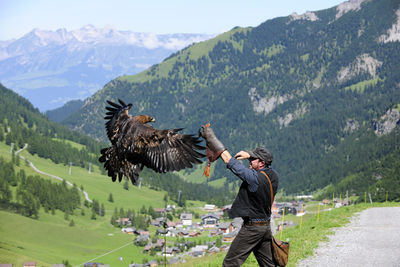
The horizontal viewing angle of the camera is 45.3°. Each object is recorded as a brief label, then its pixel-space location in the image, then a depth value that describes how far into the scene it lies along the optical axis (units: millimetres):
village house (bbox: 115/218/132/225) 196575
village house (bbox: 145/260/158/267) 118212
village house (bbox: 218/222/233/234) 177625
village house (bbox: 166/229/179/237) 179100
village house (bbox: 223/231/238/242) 139500
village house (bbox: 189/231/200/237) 180400
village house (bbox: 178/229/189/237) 175712
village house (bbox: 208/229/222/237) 176325
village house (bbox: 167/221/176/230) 191750
